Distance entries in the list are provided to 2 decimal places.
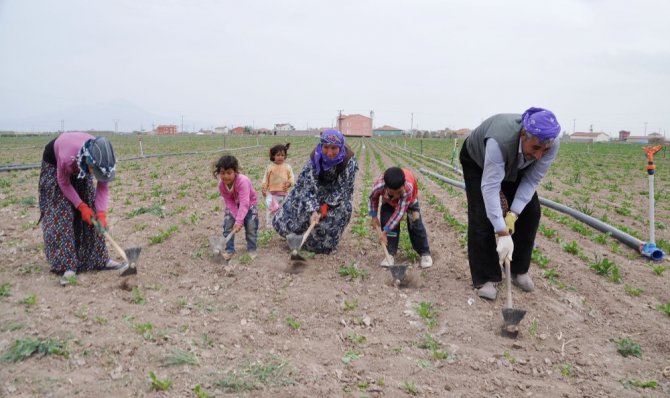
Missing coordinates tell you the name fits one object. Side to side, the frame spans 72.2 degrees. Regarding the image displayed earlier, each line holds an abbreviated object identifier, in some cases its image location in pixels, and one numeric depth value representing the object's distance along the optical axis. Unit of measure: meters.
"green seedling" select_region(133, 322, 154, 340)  3.28
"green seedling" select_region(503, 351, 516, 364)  3.12
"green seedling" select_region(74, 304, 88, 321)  3.49
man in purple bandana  3.55
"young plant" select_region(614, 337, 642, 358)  3.21
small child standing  6.33
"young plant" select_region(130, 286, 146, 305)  3.87
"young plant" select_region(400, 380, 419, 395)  2.74
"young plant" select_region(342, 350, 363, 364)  3.08
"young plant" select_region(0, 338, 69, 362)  2.88
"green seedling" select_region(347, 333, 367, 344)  3.36
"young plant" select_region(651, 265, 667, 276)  4.74
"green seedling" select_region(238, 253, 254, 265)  4.97
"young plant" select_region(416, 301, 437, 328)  3.66
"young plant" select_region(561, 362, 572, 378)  2.98
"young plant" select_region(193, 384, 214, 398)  2.60
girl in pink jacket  4.77
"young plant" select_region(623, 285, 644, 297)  4.20
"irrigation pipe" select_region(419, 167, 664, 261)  5.22
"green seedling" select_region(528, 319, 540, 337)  3.53
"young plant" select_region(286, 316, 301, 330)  3.53
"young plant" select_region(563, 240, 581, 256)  5.52
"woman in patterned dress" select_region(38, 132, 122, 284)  4.01
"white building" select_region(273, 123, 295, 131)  122.00
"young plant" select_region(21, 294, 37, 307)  3.74
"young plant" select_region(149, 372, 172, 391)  2.64
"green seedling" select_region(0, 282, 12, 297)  3.92
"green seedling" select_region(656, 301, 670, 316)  3.78
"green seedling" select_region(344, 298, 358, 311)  3.91
